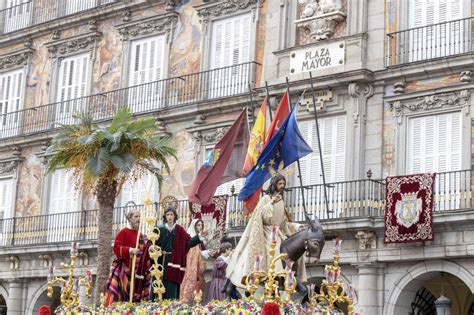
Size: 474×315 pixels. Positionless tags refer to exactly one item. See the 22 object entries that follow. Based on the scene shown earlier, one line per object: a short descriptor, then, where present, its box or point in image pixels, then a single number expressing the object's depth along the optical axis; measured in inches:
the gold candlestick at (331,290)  570.9
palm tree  957.2
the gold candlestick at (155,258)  586.6
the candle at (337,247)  578.4
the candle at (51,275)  650.2
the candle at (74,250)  647.8
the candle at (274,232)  532.4
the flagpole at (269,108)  981.5
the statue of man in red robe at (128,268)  618.8
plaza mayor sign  1050.7
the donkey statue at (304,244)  548.9
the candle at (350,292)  585.9
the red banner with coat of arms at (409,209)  935.0
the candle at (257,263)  527.5
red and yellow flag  866.1
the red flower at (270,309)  513.3
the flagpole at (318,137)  965.2
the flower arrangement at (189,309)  534.9
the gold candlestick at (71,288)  637.3
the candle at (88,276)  653.9
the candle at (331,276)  572.4
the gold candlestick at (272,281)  522.9
